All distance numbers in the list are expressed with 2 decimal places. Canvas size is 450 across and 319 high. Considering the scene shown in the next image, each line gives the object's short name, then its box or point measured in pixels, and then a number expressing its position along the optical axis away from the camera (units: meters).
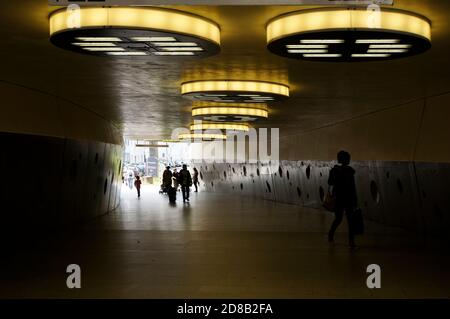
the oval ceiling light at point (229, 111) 22.08
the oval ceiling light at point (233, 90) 15.11
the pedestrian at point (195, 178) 48.38
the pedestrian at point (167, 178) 33.31
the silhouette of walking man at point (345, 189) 13.55
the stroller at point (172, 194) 33.41
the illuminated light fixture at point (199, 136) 37.19
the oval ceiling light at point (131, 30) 8.25
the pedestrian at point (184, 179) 32.37
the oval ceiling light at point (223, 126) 30.72
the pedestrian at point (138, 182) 40.75
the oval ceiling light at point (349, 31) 8.23
